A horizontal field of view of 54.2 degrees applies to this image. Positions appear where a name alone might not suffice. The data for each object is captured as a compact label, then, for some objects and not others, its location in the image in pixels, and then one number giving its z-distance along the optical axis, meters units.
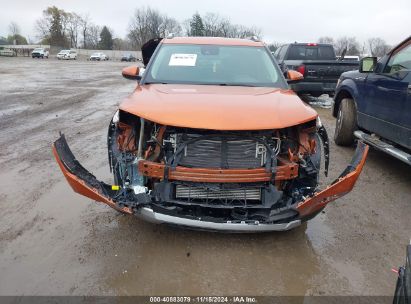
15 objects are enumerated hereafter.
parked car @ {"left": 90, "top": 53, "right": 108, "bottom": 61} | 68.31
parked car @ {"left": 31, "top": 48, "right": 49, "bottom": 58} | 61.26
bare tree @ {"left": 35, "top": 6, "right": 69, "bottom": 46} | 94.06
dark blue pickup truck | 5.03
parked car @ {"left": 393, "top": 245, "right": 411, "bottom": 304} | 1.85
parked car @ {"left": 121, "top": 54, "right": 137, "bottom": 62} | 70.00
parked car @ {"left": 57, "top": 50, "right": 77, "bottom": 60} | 63.72
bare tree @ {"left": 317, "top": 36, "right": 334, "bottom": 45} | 87.68
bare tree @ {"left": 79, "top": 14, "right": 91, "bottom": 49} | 106.94
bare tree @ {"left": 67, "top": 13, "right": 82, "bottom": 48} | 102.56
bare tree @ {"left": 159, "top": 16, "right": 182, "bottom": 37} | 98.25
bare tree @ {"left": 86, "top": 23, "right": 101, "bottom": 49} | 108.19
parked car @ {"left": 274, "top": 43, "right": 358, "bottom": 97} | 11.27
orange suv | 3.32
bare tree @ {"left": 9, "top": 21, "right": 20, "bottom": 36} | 124.25
